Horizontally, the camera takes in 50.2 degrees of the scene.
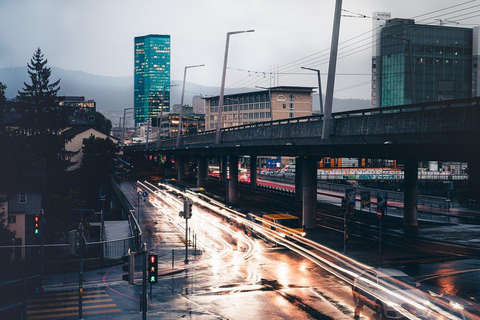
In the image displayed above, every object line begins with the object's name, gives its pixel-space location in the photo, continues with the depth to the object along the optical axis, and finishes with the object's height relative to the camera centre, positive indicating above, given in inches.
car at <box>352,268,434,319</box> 724.7 -212.5
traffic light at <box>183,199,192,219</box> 1317.2 -151.8
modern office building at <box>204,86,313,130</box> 7303.2 +738.0
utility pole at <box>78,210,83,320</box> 772.6 -241.1
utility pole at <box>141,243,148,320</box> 688.4 -205.6
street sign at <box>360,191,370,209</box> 1492.4 -126.1
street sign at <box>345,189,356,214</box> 1412.4 -132.9
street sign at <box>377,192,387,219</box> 1263.5 -125.8
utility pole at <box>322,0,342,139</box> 1385.3 +241.7
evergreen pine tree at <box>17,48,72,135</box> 2893.7 +239.5
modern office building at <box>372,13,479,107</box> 6353.3 +1171.0
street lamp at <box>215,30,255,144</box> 2316.6 +150.7
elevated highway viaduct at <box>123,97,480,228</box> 1018.1 +36.6
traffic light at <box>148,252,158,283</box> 737.6 -169.4
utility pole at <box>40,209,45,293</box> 1027.3 -157.9
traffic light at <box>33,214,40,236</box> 1055.0 -155.8
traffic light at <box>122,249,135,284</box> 703.7 -165.6
